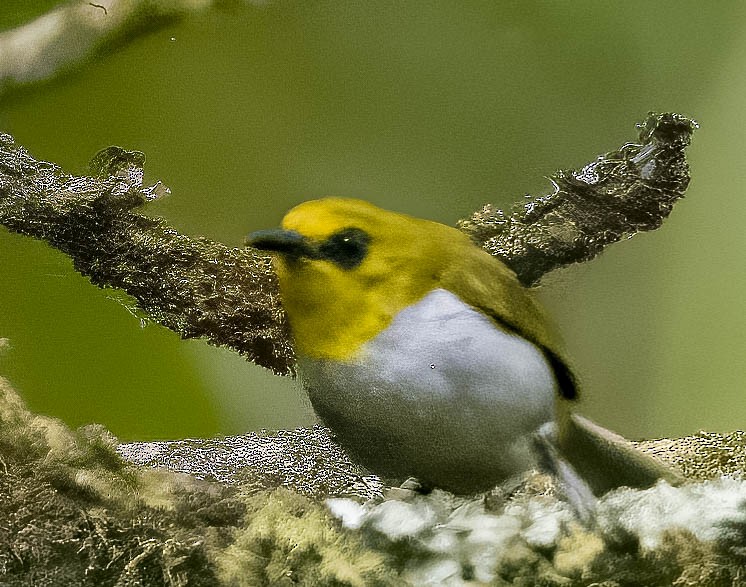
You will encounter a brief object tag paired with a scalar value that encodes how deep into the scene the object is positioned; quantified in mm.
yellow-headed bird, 2328
